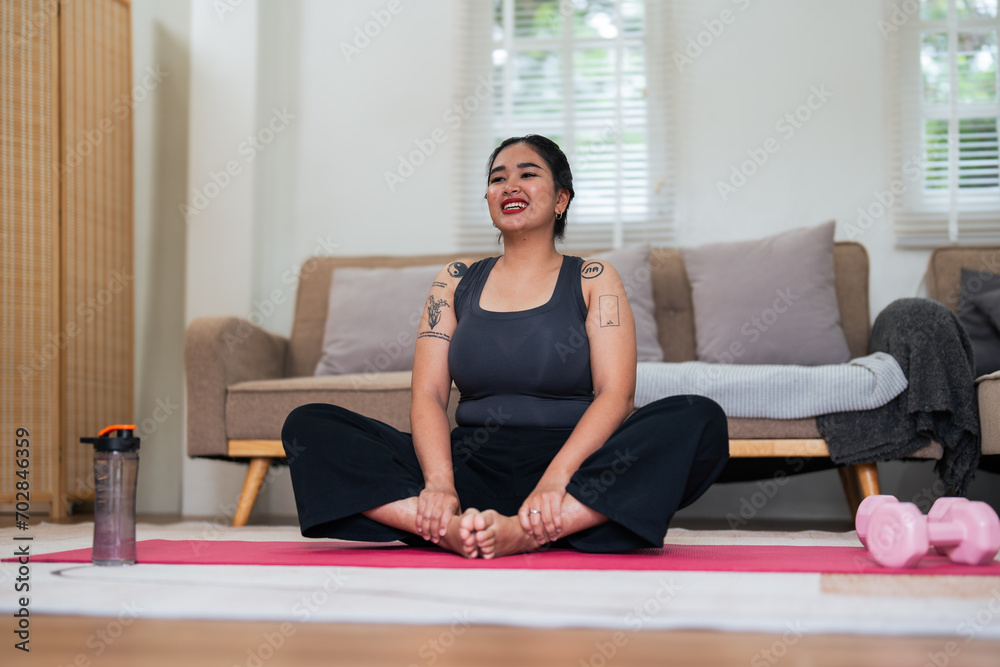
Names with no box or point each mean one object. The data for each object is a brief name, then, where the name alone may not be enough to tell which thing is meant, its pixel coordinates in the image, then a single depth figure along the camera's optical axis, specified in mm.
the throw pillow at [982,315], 2647
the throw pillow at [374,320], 3027
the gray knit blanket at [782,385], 2277
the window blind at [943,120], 3330
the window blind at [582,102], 3596
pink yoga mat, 1356
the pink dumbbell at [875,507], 1457
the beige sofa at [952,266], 2963
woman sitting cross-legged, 1469
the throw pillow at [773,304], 2816
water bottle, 1324
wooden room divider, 3035
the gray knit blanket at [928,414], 2213
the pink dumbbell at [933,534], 1334
